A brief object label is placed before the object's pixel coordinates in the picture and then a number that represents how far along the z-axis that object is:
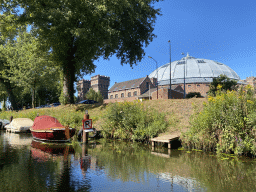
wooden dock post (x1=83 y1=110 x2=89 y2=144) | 14.50
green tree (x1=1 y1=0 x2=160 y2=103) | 21.73
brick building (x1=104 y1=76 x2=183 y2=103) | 79.56
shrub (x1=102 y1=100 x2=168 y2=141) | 14.77
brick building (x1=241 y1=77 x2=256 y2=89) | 106.75
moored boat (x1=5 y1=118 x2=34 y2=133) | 21.88
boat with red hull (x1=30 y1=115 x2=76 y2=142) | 14.30
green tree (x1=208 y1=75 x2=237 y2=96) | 56.28
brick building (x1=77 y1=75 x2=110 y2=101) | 118.06
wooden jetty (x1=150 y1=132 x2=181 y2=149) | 12.51
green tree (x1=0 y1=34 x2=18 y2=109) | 38.16
